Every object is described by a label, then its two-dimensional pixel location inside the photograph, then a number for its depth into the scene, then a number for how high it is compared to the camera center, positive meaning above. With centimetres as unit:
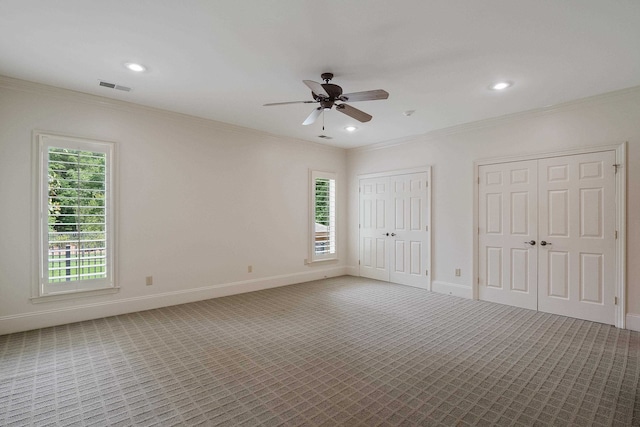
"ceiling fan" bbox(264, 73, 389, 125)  290 +117
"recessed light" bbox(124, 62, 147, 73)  312 +152
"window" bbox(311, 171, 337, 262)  643 -4
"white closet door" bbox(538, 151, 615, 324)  384 -29
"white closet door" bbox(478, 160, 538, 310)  445 -29
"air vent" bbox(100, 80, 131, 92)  359 +153
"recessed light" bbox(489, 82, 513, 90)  352 +150
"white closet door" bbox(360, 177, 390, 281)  634 -29
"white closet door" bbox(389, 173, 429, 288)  570 -30
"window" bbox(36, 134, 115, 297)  365 -1
